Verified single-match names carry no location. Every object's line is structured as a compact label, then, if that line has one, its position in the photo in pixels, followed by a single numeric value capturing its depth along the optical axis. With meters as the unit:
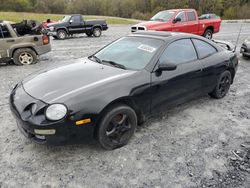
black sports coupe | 2.71
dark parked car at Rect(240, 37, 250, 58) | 8.30
